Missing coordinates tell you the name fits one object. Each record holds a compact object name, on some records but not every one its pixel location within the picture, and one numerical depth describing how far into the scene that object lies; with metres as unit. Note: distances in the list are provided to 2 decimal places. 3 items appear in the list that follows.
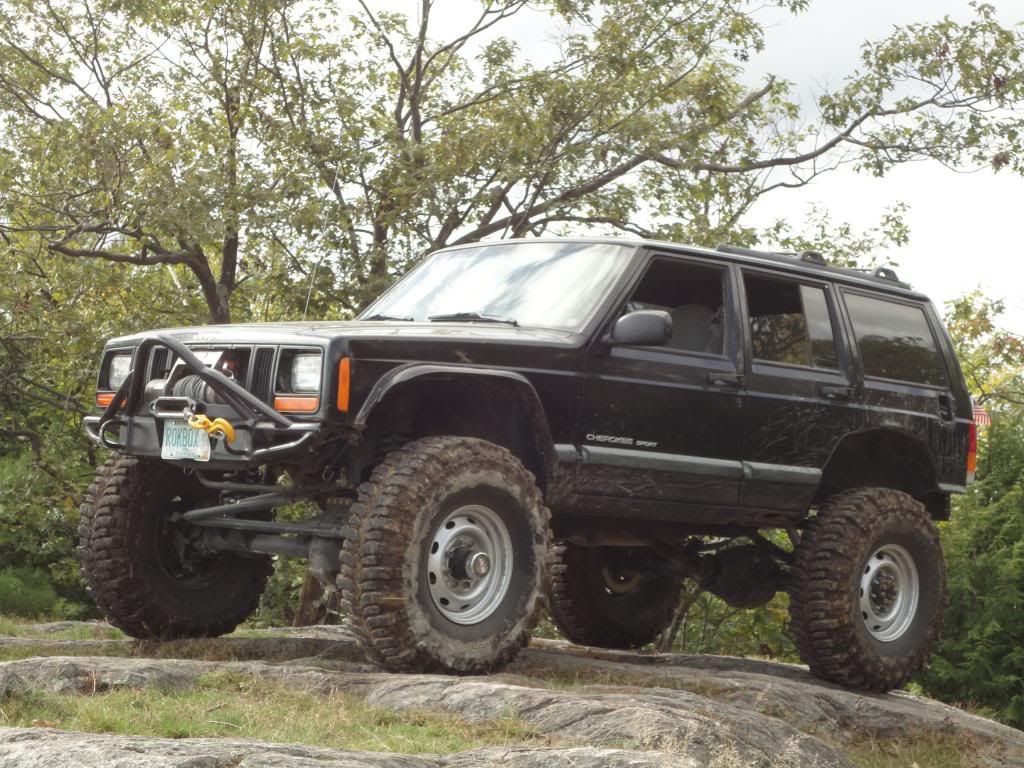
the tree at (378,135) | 15.59
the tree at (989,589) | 13.33
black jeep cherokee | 6.43
